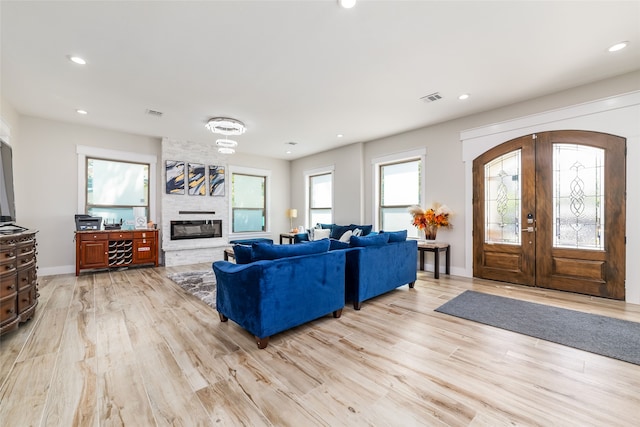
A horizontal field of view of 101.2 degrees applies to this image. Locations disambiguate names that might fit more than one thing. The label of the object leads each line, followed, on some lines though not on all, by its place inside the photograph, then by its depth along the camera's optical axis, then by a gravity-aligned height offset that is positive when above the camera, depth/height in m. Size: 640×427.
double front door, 3.49 +0.02
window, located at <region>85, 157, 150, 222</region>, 5.55 +0.58
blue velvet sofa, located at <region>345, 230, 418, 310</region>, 3.22 -0.69
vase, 5.06 -0.33
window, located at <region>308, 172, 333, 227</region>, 7.61 +0.46
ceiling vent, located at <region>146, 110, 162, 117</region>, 4.51 +1.78
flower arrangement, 4.93 -0.06
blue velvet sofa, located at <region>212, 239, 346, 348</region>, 2.32 -0.69
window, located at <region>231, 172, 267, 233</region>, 7.63 +0.36
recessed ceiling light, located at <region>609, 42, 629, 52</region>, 2.79 +1.80
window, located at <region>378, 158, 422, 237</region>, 5.73 +0.50
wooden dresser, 2.41 -0.64
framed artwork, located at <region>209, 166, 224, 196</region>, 6.79 +0.89
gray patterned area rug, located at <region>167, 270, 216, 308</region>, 3.72 -1.17
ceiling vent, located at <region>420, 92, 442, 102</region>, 3.90 +1.78
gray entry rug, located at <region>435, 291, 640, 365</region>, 2.31 -1.16
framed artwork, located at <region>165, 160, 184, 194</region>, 6.10 +0.89
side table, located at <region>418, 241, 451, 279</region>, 4.65 -0.64
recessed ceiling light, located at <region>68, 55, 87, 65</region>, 2.92 +1.75
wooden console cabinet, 4.96 -0.68
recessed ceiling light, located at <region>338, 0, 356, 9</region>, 2.15 +1.75
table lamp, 8.18 +0.04
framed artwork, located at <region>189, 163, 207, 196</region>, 6.43 +0.86
